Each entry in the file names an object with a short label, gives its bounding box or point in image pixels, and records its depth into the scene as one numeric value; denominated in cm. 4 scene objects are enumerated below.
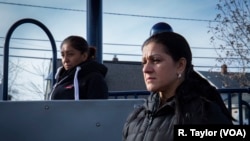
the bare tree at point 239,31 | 1298
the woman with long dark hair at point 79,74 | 262
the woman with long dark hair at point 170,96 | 165
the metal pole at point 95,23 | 360
